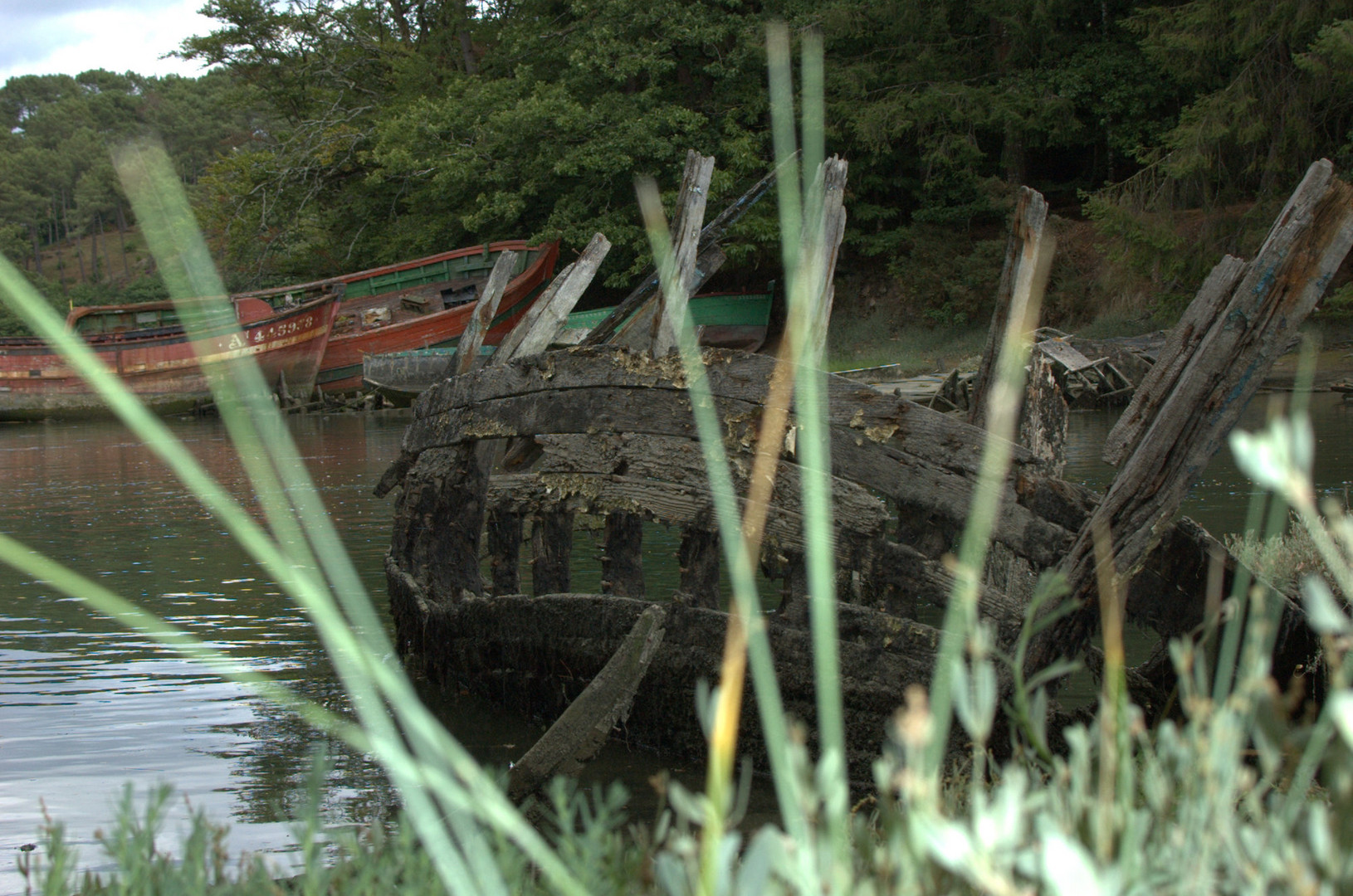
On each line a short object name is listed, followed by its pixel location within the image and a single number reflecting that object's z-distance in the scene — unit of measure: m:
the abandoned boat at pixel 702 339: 26.70
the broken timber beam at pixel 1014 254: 4.89
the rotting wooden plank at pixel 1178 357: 3.80
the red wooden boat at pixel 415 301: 30.17
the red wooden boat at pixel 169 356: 29.12
